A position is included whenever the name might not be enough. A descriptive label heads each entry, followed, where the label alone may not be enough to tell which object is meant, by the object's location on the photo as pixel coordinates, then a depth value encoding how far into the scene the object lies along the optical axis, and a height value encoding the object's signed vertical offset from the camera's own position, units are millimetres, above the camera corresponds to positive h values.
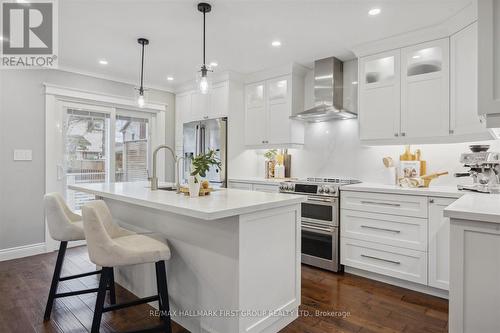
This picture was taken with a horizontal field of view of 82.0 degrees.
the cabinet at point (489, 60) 1470 +548
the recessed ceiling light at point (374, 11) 2502 +1360
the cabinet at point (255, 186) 3766 -298
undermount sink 2749 -229
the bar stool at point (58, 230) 2211 -514
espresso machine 2361 -29
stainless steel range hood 3621 +981
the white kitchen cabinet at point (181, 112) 5078 +952
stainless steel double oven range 3184 -659
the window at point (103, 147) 4223 +270
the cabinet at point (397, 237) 2568 -702
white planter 2104 -161
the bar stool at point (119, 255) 1651 -540
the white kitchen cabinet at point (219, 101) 4389 +999
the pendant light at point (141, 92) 3084 +781
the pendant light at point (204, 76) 2434 +759
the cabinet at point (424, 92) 2561 +739
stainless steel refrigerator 4359 +375
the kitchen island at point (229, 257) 1729 -615
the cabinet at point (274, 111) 4031 +793
